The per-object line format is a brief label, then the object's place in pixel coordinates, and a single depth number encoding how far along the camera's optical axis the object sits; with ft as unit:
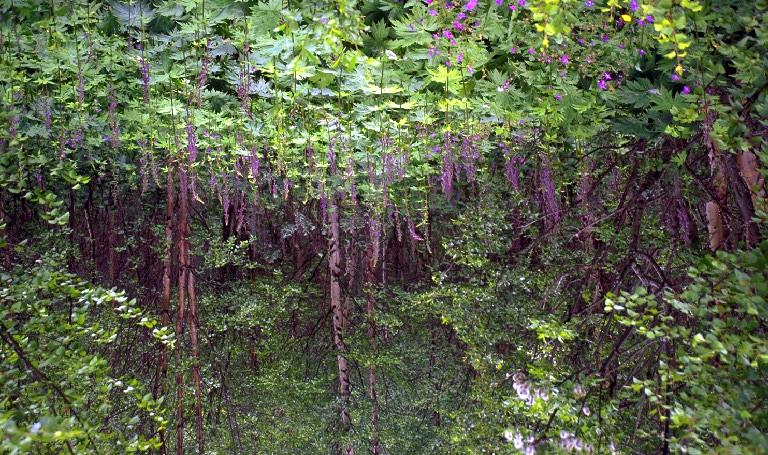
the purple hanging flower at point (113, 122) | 14.03
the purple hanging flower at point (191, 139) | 15.34
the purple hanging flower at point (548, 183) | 17.15
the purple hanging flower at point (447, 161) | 15.76
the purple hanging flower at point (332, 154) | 15.59
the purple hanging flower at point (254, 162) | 15.93
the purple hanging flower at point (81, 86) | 12.74
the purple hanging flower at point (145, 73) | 13.38
